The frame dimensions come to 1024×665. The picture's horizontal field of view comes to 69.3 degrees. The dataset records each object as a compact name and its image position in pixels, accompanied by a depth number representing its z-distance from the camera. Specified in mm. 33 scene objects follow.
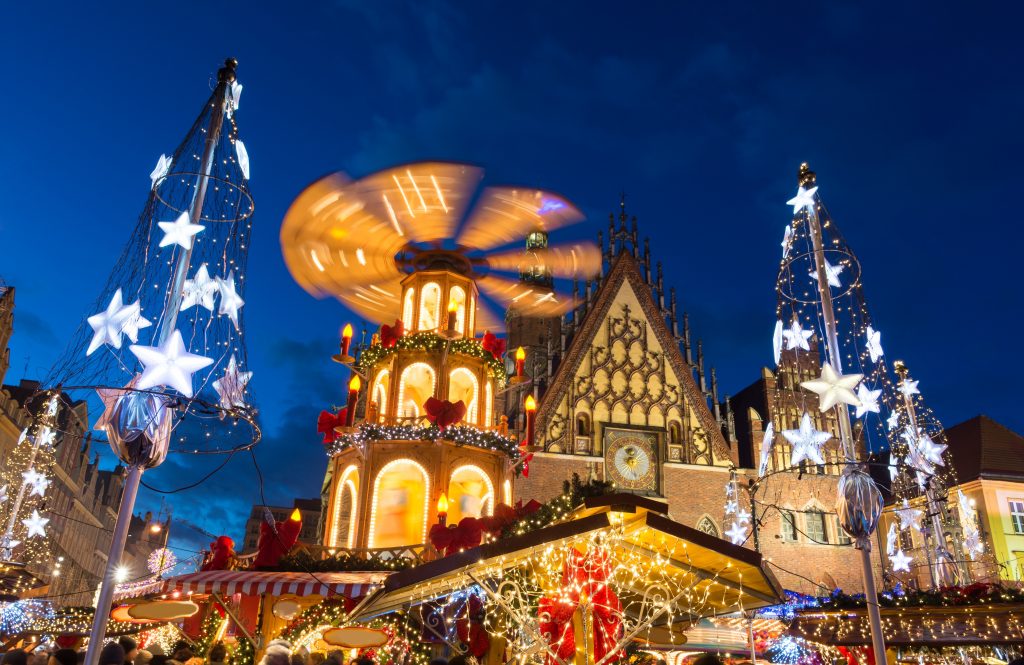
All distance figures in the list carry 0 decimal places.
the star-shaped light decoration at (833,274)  11702
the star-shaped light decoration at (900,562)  23562
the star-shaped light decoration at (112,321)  7621
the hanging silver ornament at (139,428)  7250
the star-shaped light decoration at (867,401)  11500
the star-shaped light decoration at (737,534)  26048
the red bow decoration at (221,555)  16781
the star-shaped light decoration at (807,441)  10742
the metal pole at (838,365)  8914
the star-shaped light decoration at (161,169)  8347
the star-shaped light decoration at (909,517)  22172
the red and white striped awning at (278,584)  13977
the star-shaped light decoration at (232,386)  7836
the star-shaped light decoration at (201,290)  8683
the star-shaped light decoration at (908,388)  22078
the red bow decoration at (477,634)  12562
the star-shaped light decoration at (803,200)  12367
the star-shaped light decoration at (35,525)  26153
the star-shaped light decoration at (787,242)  12711
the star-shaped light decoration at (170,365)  7332
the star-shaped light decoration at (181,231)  8016
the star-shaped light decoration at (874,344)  12693
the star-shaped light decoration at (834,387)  10367
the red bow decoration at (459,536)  13289
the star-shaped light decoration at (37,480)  22422
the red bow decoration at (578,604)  8352
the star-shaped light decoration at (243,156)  9031
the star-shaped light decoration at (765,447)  11188
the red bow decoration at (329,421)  18984
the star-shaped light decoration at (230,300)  8562
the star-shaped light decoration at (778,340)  12250
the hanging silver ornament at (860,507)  9438
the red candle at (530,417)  18547
